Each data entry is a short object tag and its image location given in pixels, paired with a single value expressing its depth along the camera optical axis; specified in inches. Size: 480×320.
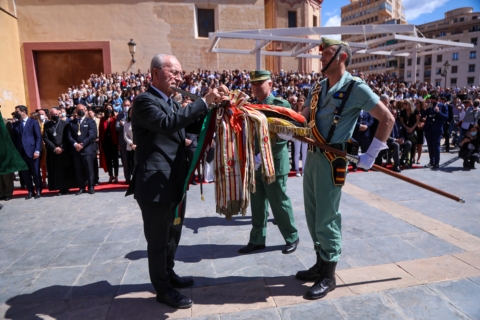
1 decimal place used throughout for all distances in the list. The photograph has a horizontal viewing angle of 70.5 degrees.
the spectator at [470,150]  342.6
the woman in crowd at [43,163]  325.1
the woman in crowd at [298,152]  335.6
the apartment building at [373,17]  3189.2
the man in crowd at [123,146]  325.1
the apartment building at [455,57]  2343.8
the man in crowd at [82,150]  295.6
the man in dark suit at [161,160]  102.0
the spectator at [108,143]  334.3
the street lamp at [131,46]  765.1
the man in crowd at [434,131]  359.3
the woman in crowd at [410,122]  372.2
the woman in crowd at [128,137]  313.0
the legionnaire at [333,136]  113.5
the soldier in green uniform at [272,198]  155.1
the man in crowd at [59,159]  299.7
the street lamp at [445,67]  1152.1
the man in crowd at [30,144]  293.7
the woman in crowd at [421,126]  381.4
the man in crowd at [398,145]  351.6
